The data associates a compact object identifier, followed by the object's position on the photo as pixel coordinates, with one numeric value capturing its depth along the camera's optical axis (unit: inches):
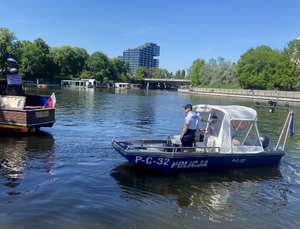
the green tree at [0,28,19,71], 4045.3
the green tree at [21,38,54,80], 4466.0
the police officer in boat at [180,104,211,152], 451.4
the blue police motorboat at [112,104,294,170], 431.2
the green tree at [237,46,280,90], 4138.8
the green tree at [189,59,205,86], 6391.7
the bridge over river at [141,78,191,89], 7440.9
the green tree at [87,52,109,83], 6175.7
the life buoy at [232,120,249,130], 480.4
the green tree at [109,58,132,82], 6712.6
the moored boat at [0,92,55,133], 641.6
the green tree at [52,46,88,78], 5315.0
